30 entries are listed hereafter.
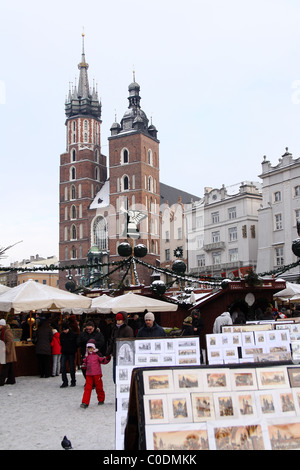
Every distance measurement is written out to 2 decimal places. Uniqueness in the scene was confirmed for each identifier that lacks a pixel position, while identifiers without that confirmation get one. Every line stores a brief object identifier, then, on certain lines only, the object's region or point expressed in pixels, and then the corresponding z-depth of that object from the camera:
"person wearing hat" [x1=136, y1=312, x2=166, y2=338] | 7.98
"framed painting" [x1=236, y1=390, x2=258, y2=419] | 3.63
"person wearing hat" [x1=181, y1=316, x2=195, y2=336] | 12.43
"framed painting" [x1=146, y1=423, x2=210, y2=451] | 3.44
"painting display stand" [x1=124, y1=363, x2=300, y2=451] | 3.48
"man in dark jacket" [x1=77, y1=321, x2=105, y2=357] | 9.56
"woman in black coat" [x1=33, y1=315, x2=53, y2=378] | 12.86
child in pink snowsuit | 8.49
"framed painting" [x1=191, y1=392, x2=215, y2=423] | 3.60
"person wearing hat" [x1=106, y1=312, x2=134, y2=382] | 8.99
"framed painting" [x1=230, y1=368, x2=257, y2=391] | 3.81
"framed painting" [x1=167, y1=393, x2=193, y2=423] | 3.58
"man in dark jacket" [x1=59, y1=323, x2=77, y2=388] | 10.91
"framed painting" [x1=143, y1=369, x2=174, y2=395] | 3.77
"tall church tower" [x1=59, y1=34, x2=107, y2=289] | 77.12
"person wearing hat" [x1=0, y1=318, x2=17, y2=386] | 11.58
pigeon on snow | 5.59
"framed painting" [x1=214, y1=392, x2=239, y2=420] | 3.62
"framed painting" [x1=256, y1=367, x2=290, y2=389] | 3.84
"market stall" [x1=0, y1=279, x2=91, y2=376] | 12.49
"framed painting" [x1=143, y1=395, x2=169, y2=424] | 3.58
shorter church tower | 70.25
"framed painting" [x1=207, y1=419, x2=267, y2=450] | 3.45
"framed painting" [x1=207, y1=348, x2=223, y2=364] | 7.66
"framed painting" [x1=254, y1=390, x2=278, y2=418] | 3.65
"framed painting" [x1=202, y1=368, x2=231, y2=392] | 3.80
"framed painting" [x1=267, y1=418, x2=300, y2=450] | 3.46
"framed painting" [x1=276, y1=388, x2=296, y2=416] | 3.67
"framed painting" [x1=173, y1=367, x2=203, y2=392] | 3.79
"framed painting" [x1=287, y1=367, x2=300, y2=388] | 3.87
